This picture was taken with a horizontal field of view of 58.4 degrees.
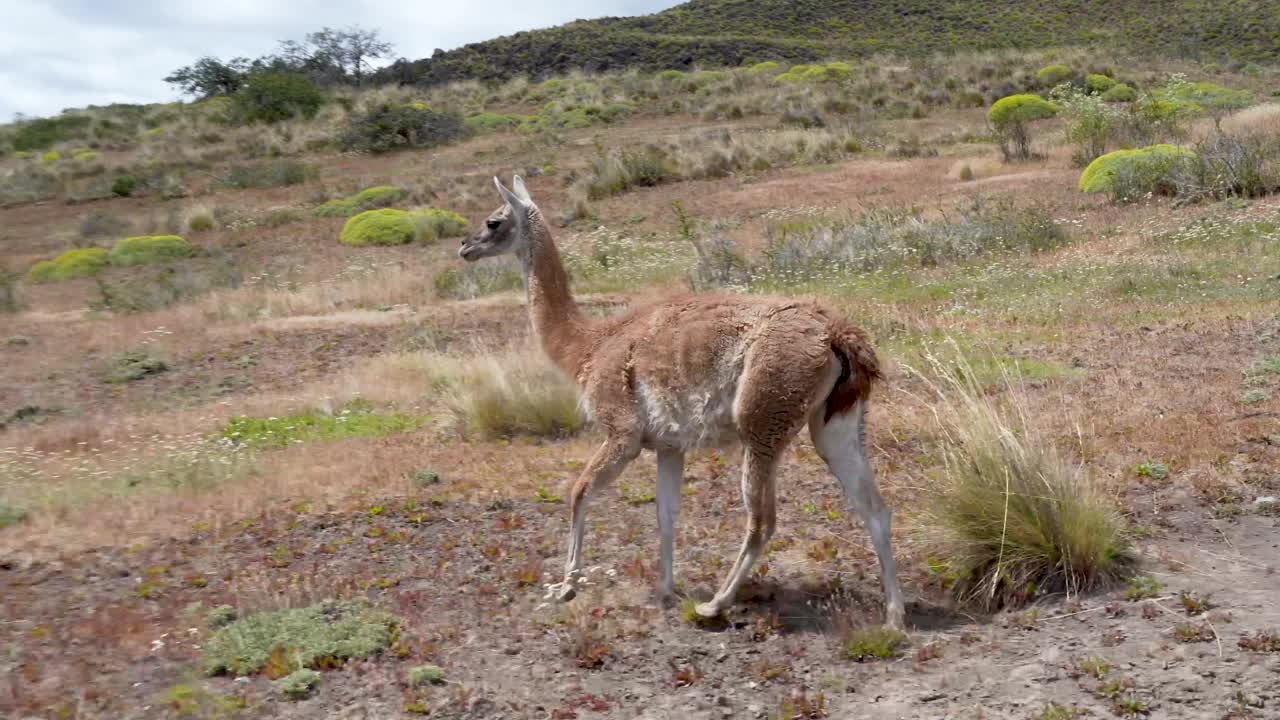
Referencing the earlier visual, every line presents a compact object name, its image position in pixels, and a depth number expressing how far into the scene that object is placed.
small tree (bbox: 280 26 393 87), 68.94
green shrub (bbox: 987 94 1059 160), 32.24
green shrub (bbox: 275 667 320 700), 5.47
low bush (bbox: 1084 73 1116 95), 38.12
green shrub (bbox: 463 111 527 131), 44.25
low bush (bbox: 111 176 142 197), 34.69
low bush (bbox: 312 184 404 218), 28.56
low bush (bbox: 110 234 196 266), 24.00
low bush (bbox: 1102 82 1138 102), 36.00
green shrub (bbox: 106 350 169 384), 13.98
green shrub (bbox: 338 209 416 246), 24.19
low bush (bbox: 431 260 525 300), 18.22
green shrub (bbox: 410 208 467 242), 24.06
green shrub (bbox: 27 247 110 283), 23.17
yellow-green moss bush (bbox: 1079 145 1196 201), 19.33
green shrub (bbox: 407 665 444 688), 5.46
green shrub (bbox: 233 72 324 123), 50.19
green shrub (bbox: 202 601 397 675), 5.77
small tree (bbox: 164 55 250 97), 66.06
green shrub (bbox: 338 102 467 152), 40.69
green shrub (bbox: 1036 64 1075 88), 40.41
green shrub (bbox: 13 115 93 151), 50.22
